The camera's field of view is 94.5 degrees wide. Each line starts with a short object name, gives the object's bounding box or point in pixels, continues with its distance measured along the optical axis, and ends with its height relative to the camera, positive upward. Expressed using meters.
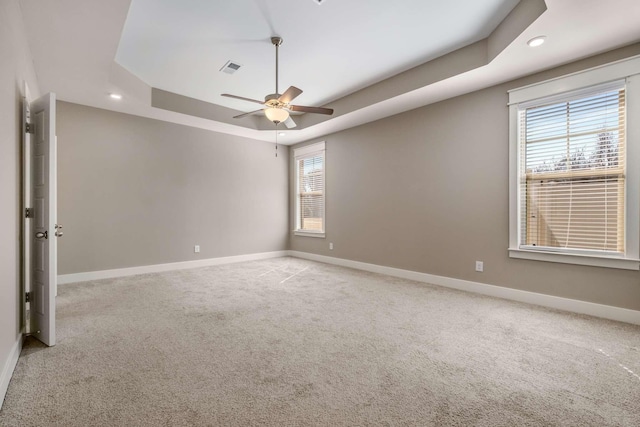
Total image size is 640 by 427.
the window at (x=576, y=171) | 2.81 +0.42
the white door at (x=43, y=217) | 2.25 -0.06
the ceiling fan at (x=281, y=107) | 3.08 +1.14
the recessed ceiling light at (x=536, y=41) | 2.67 +1.56
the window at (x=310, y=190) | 6.16 +0.44
